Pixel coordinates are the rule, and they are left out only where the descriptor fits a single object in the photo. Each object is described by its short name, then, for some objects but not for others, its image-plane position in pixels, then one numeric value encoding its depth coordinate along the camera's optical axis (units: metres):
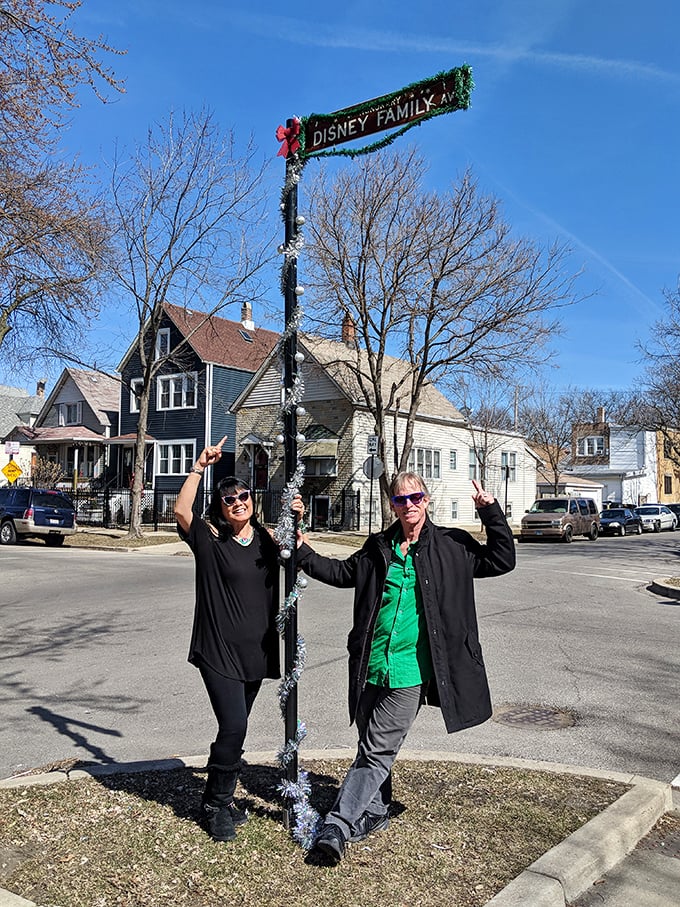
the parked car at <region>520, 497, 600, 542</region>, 34.31
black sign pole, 4.20
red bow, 4.62
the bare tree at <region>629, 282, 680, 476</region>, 28.26
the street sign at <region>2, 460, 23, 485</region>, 28.48
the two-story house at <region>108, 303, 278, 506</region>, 39.72
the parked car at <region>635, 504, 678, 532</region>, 48.31
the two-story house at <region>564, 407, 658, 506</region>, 67.56
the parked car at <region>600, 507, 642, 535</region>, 41.66
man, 3.93
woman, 4.05
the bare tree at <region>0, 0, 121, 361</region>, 7.61
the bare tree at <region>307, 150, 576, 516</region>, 24.97
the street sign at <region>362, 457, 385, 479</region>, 25.33
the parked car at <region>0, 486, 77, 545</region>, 26.22
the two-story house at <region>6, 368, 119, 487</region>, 44.28
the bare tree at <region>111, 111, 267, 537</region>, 25.70
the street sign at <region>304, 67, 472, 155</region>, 4.20
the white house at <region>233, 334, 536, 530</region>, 34.19
